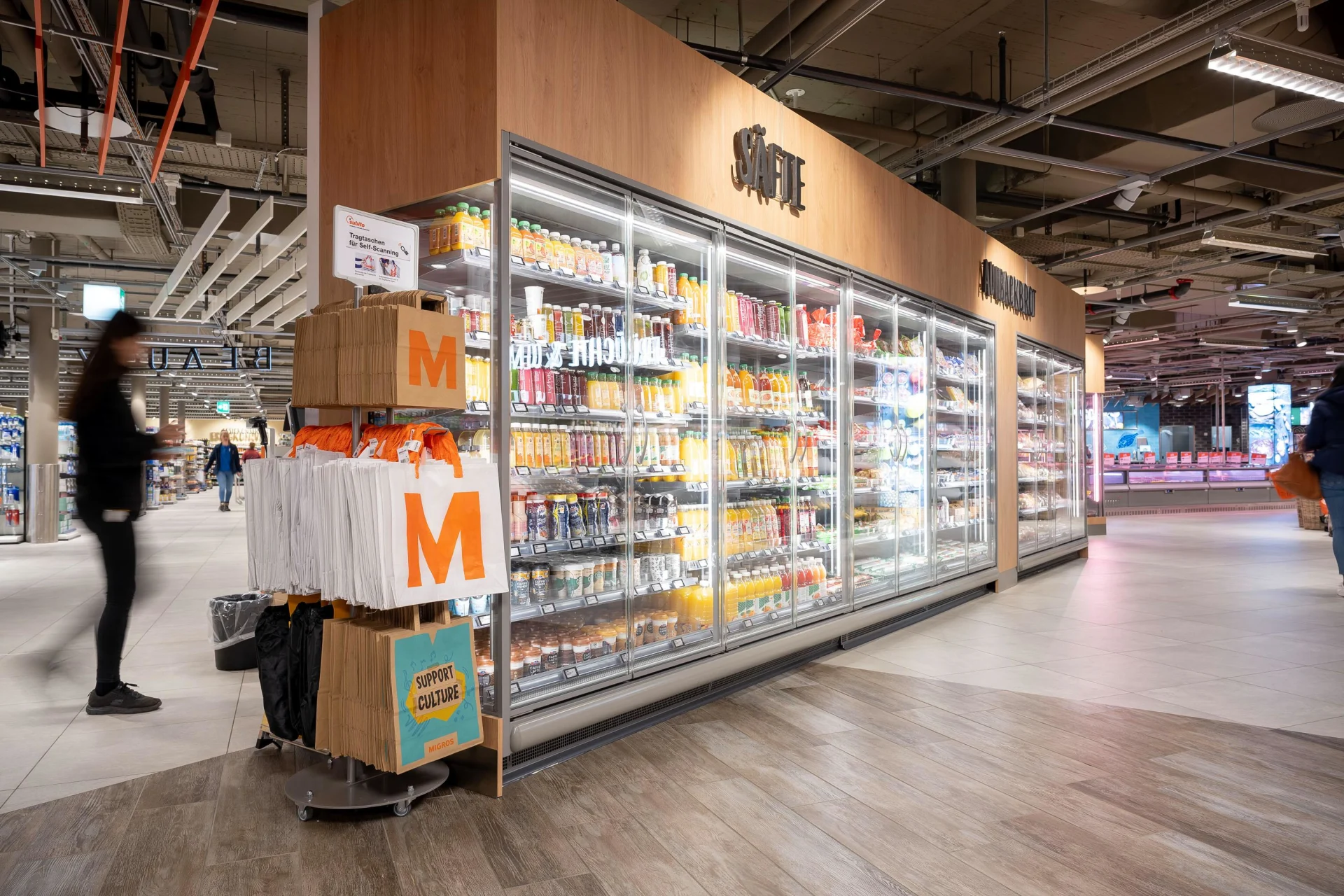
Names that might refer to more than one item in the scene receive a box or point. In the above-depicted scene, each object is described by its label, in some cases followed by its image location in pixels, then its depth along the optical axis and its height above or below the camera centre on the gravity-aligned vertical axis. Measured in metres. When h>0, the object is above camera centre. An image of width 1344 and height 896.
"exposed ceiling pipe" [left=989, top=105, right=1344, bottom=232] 7.21 +2.79
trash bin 4.75 -0.96
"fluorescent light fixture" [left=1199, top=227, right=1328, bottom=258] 9.70 +2.50
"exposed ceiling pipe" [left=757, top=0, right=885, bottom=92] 5.38 +2.80
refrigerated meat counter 17.62 -0.81
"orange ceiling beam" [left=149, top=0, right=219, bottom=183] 3.78 +1.98
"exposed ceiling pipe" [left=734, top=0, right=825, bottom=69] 5.79 +3.04
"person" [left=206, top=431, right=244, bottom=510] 17.59 -0.13
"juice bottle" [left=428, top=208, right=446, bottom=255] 3.46 +0.93
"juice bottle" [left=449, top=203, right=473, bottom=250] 3.34 +0.91
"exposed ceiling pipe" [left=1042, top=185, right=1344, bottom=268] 9.29 +2.79
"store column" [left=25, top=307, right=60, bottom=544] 11.91 +0.48
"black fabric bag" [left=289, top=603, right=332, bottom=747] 3.02 -0.74
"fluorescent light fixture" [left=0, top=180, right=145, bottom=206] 6.91 +2.23
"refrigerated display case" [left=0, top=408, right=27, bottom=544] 11.86 -0.42
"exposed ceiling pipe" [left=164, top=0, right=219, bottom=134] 5.48 +2.82
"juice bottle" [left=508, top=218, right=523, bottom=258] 3.49 +0.90
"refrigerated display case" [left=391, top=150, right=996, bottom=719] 3.49 +0.15
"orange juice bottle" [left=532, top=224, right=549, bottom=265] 3.62 +0.90
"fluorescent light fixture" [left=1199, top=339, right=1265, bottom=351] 20.38 +2.59
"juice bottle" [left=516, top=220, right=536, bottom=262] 3.54 +0.89
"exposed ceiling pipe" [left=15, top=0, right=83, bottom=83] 5.85 +2.86
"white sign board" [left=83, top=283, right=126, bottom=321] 10.62 +2.06
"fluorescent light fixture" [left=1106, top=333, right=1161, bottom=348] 17.97 +2.37
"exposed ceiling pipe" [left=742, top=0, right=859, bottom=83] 5.53 +2.91
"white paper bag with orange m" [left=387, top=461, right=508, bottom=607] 2.77 -0.26
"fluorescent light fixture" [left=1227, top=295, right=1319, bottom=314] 12.62 +2.21
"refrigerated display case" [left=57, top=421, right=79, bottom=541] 12.77 -0.37
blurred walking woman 3.94 -0.09
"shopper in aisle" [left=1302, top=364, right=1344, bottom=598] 4.78 +0.03
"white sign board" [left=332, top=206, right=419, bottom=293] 2.97 +0.76
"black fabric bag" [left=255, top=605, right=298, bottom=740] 3.09 -0.80
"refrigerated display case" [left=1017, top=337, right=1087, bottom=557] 9.26 +0.01
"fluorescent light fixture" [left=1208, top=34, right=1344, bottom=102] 5.33 +2.47
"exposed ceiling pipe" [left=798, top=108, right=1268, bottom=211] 7.84 +3.01
